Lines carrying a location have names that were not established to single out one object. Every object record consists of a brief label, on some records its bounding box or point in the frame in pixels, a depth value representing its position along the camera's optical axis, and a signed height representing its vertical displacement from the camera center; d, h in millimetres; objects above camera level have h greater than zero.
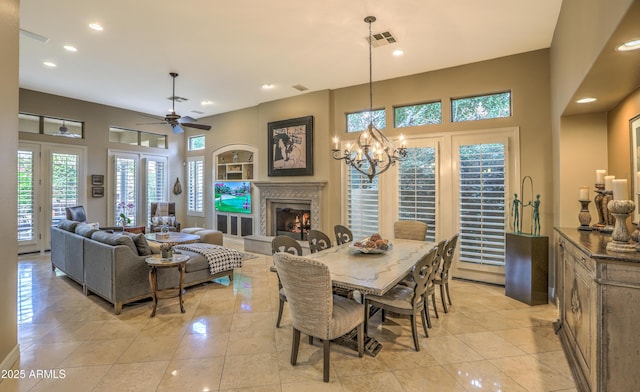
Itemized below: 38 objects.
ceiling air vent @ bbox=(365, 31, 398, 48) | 3982 +2129
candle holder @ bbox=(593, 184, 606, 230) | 2961 -84
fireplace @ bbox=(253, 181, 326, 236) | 6324 -215
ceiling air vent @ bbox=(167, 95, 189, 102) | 6774 +2273
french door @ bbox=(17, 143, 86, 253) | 6391 +264
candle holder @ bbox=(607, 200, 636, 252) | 1979 -220
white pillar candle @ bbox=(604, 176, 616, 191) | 2877 +118
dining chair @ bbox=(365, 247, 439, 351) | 2758 -951
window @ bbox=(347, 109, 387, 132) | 5750 +1506
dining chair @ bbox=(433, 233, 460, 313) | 3391 -822
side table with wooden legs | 3582 -912
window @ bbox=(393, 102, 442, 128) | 5215 +1451
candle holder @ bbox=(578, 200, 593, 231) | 3037 -214
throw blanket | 4578 -898
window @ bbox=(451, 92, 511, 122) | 4691 +1421
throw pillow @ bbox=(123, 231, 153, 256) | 3902 -567
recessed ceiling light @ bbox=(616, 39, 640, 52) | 1847 +928
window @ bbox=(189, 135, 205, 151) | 8891 +1658
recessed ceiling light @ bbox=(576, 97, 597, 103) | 2930 +936
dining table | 2424 -655
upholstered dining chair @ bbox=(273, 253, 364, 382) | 2232 -813
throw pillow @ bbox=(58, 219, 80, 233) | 4753 -418
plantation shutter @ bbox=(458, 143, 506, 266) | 4598 -89
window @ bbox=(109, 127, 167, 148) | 7871 +1667
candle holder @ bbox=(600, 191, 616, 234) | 2881 -171
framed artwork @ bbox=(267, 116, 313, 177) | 6430 +1116
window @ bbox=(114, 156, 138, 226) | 7809 +297
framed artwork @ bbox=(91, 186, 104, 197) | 7400 +197
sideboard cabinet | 1825 -768
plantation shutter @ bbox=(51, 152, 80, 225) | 6789 +370
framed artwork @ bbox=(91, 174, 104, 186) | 7379 +488
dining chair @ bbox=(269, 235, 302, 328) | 3209 -518
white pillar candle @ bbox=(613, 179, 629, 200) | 2242 +47
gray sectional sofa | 3612 -885
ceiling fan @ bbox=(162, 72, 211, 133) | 5199 +1380
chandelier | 3493 +562
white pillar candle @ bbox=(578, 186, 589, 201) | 3152 +16
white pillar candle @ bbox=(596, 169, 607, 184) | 3036 +194
